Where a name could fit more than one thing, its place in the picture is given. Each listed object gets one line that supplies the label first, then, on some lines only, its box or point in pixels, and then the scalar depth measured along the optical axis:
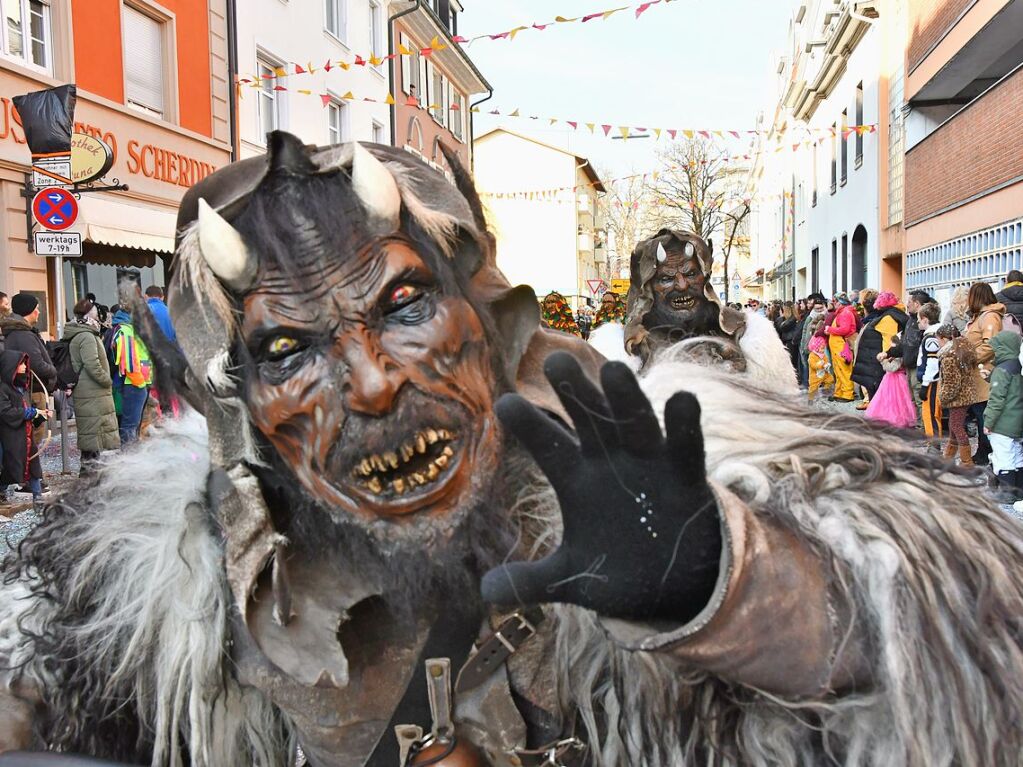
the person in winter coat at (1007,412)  6.46
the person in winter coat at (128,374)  8.38
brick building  11.40
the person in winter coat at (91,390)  7.59
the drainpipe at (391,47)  21.89
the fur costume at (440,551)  1.22
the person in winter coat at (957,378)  7.30
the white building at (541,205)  44.72
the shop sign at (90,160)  10.32
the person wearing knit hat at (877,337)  10.33
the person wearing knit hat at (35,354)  7.00
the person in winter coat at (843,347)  12.53
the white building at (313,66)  15.54
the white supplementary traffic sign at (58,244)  7.81
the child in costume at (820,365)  13.21
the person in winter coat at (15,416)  6.66
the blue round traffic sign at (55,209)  7.94
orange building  10.37
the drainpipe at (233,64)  14.49
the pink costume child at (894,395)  9.39
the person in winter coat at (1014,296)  7.48
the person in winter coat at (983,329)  7.20
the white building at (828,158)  19.39
